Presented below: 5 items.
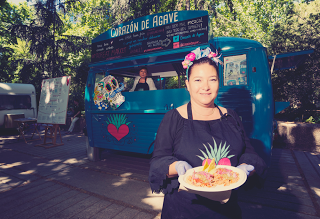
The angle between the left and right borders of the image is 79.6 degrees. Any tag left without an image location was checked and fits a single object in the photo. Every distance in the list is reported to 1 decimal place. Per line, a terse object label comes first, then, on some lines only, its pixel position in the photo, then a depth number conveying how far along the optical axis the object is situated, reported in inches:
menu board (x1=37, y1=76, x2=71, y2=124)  263.7
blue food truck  134.3
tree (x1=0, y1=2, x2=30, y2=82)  620.2
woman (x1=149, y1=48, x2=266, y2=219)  54.0
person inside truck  203.2
